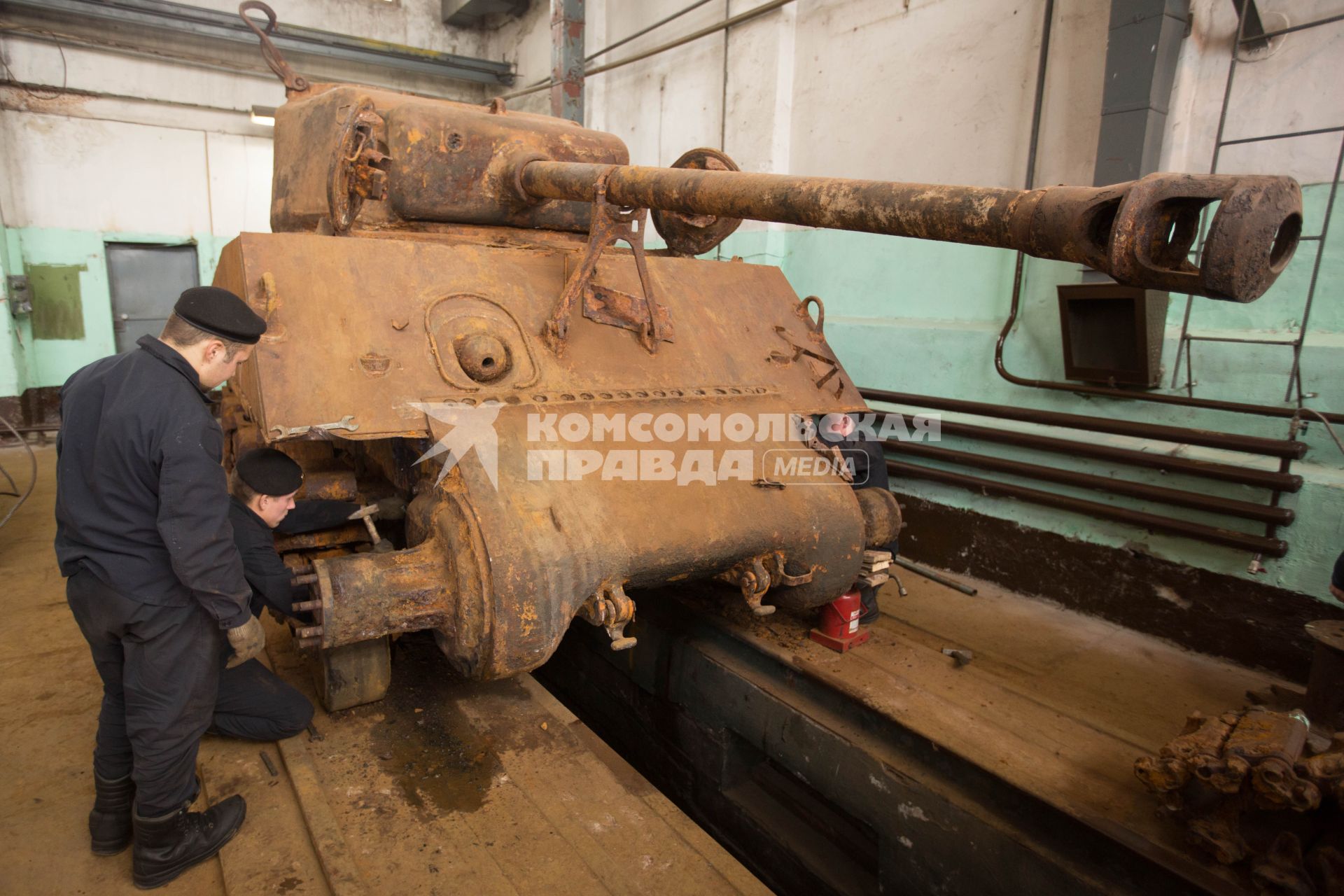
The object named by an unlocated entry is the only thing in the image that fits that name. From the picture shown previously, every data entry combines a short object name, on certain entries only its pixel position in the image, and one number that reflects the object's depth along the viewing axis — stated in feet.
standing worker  6.89
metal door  27.86
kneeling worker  8.50
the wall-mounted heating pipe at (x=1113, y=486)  12.26
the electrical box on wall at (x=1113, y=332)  12.83
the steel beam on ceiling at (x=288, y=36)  24.93
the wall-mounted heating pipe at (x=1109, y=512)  12.34
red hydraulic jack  11.07
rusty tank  6.19
